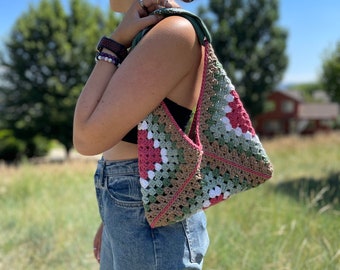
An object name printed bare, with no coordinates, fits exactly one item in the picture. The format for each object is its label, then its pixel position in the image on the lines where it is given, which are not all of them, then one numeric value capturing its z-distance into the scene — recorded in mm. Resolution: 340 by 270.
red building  41438
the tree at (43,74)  25734
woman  1069
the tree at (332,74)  11695
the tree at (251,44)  31891
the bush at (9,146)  25797
